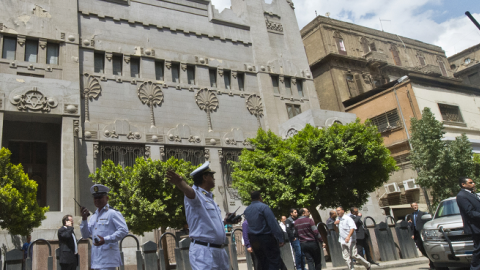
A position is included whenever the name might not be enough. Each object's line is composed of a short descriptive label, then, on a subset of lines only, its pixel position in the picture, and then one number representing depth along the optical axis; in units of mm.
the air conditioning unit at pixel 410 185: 30103
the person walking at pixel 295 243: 9928
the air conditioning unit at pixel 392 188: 31453
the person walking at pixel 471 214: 6234
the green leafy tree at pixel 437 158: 23828
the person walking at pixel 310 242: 8977
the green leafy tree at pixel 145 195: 15344
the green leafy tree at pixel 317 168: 17125
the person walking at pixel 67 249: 7117
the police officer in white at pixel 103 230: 5438
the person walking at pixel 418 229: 10305
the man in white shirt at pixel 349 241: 10273
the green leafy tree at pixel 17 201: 13758
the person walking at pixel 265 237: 6324
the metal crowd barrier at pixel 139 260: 8805
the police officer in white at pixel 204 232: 4469
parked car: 8156
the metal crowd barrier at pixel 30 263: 8581
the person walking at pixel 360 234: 11445
